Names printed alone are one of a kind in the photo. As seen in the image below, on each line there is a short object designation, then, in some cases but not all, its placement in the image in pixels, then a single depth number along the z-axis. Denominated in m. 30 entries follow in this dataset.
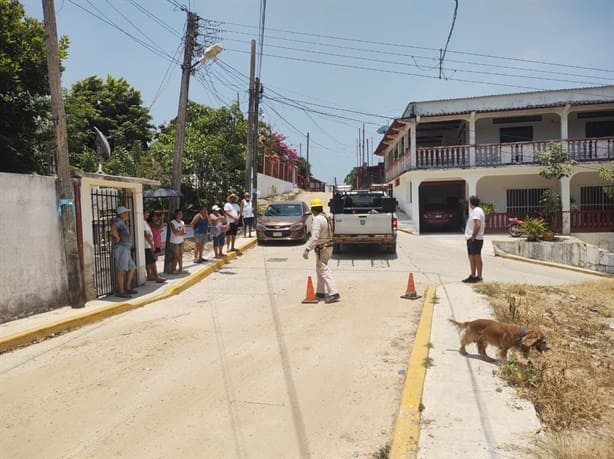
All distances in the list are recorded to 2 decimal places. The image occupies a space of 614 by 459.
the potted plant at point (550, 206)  20.08
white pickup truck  13.28
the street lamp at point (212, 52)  12.02
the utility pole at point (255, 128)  19.30
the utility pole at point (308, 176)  59.01
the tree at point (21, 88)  11.98
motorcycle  18.67
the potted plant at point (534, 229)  16.91
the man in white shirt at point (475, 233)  9.25
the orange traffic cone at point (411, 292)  8.63
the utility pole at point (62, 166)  7.42
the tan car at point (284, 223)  16.25
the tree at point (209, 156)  20.84
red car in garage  21.52
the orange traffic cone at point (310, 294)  8.30
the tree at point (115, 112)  26.28
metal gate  8.51
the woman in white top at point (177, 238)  10.46
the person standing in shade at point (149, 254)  9.84
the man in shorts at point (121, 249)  8.40
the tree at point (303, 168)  56.62
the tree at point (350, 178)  66.72
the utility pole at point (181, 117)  12.13
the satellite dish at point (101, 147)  9.75
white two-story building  20.05
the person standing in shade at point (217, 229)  12.38
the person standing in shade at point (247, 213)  16.81
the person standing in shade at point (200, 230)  11.50
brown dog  4.82
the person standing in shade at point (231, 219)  13.89
